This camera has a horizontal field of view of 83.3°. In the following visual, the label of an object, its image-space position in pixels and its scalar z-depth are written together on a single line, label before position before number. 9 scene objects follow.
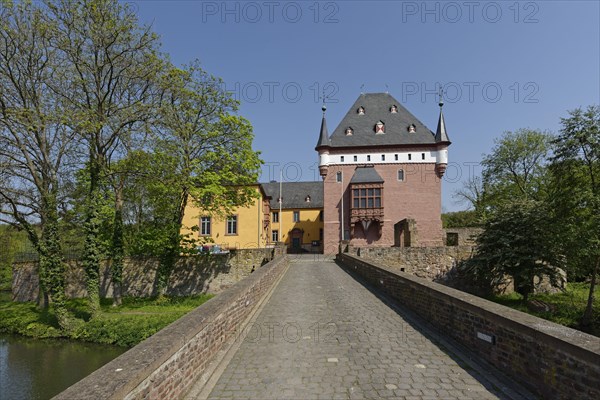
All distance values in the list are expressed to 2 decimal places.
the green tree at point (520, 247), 20.31
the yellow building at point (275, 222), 36.22
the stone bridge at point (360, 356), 3.87
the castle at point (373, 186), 35.66
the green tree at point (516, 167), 38.31
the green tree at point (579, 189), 15.85
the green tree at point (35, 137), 14.71
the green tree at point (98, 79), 15.34
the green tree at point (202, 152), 19.39
